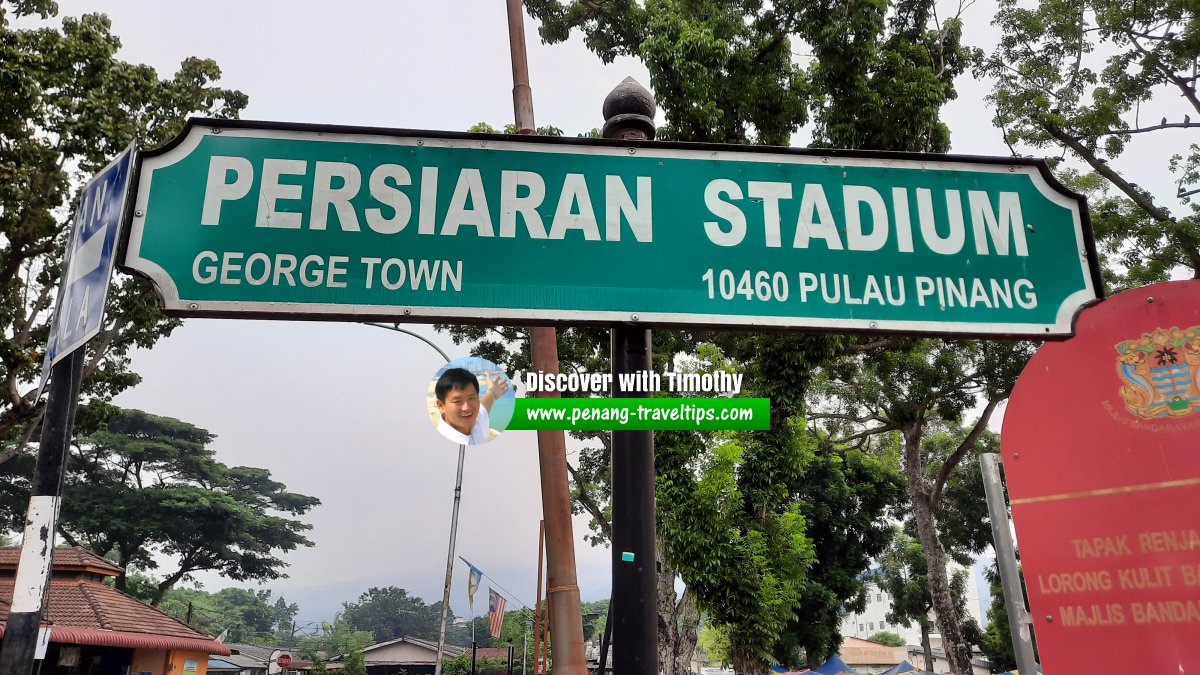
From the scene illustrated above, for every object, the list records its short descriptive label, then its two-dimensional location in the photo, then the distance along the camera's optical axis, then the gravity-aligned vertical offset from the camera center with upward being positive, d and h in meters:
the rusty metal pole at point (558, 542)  3.20 +0.24
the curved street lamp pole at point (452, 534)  15.75 +1.25
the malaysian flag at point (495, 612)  21.62 -0.49
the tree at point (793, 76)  12.24 +8.41
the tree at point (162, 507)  36.22 +4.46
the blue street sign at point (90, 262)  1.63 +0.75
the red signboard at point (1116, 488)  1.58 +0.21
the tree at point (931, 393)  18.20 +5.03
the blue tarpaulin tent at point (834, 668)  23.42 -2.34
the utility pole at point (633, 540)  1.52 +0.11
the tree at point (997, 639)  26.95 -1.81
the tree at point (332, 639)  58.44 -3.57
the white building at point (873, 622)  89.38 -3.85
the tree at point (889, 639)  71.19 -4.77
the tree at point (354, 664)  35.16 -3.15
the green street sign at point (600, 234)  1.74 +0.85
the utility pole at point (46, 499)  1.51 +0.20
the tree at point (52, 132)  10.48 +6.57
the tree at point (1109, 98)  13.18 +8.91
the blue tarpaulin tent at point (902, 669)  23.63 -2.51
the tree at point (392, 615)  88.06 -2.23
